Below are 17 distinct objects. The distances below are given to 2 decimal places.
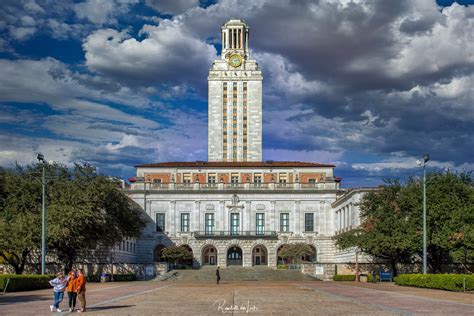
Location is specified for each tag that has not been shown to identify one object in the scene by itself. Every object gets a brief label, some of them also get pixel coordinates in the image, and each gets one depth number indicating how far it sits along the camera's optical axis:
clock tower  139.62
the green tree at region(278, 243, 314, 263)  103.25
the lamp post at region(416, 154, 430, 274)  49.38
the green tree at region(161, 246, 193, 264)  102.19
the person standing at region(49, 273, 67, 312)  28.11
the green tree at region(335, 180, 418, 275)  64.12
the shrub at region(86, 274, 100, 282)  69.62
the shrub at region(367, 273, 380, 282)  68.42
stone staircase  80.62
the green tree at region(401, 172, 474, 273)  59.44
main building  111.94
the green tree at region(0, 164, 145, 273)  59.25
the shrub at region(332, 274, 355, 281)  72.62
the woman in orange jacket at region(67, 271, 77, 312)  27.84
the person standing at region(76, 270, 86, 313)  27.48
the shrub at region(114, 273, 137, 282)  71.44
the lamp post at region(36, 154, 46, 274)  48.70
